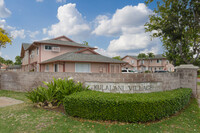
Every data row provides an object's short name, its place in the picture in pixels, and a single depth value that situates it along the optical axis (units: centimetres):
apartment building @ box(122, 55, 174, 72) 4500
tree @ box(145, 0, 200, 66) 991
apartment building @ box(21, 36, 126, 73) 1745
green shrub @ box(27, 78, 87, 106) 619
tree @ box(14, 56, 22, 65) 7931
